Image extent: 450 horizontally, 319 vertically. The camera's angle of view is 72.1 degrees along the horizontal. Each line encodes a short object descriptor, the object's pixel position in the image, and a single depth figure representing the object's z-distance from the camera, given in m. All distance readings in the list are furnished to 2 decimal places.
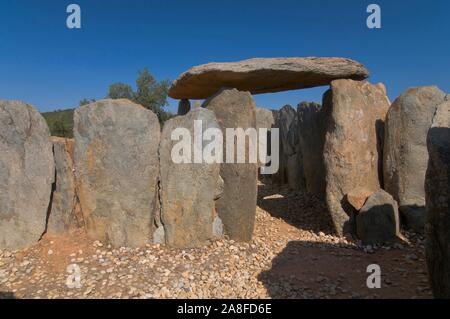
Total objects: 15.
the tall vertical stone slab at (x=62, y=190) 4.21
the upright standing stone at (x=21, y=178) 3.98
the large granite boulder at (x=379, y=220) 4.31
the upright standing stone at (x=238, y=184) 4.37
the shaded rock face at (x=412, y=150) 4.55
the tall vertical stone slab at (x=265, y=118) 10.47
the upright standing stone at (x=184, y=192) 4.14
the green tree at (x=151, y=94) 18.20
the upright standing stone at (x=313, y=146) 6.29
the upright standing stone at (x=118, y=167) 4.07
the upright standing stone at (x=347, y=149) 4.76
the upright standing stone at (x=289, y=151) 7.60
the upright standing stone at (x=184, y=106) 7.76
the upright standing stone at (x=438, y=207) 2.48
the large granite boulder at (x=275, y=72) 4.95
